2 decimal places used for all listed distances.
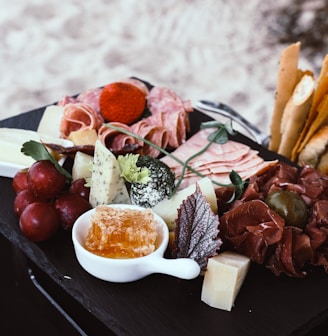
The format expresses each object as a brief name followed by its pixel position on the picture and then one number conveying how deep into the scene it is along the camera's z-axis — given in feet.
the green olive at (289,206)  2.02
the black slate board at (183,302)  1.85
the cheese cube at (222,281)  1.85
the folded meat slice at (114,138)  2.38
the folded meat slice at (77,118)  2.46
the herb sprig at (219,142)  2.14
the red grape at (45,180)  2.08
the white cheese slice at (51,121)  2.49
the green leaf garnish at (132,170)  2.08
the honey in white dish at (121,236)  1.89
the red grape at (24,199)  2.11
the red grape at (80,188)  2.15
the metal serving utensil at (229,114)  2.91
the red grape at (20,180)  2.19
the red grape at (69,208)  2.07
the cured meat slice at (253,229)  1.94
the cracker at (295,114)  2.43
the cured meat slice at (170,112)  2.49
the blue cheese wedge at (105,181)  2.06
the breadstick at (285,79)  2.48
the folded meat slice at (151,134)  2.41
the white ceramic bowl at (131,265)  1.85
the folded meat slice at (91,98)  2.56
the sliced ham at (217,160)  2.29
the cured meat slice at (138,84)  2.62
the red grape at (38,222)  2.02
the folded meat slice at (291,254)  1.95
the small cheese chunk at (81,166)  2.21
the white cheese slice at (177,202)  2.07
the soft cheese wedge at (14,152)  2.28
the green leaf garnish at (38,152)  2.14
